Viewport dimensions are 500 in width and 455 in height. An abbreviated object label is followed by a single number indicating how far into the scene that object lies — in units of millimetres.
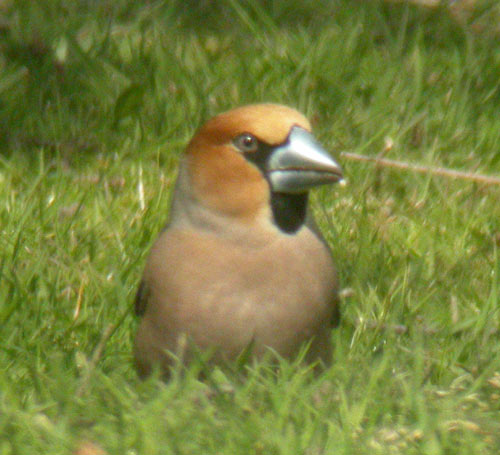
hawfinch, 6680
